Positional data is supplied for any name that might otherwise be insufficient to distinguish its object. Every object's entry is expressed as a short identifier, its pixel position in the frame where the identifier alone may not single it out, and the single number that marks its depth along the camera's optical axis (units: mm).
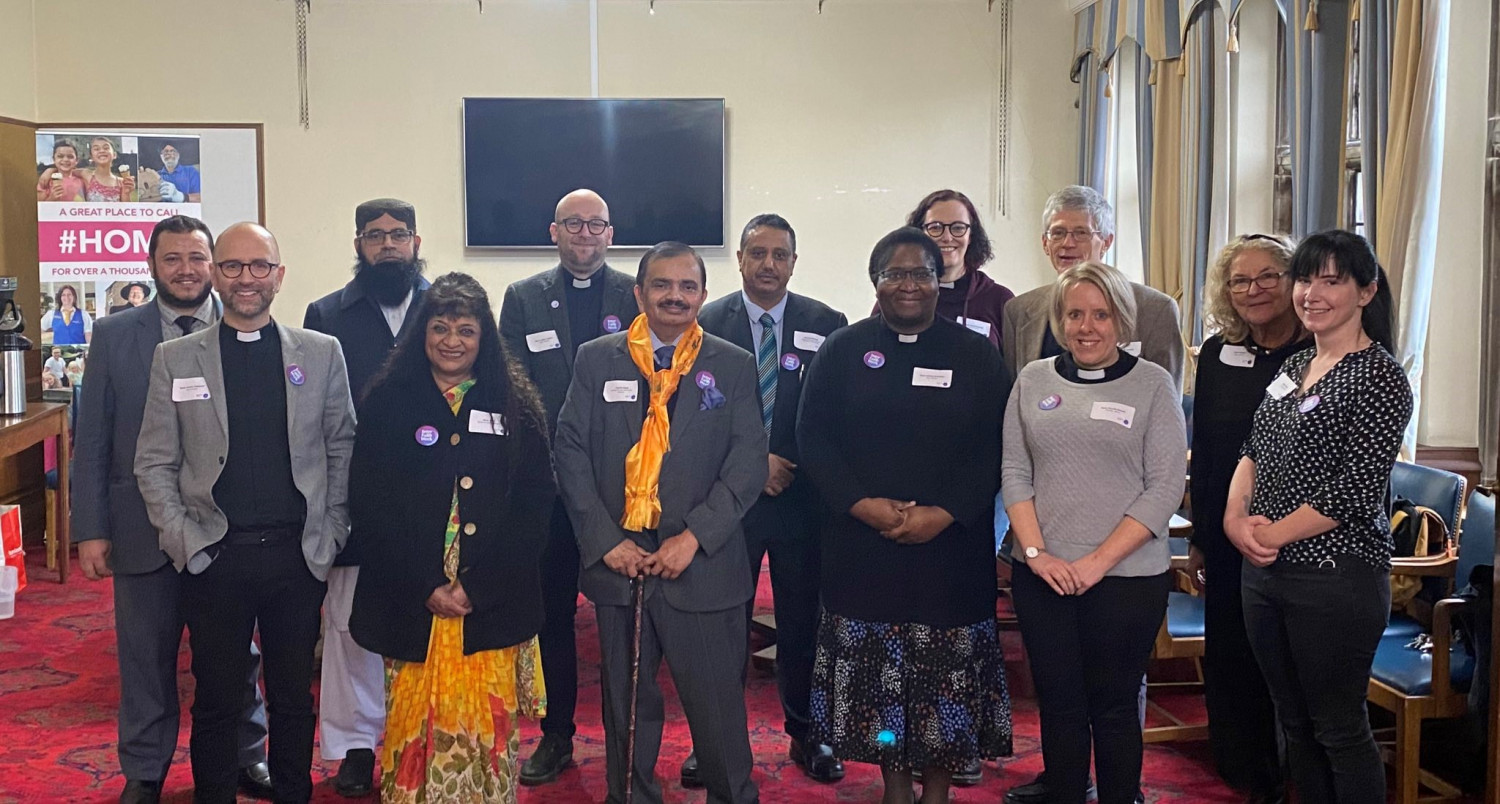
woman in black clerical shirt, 3031
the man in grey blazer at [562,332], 3682
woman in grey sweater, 2867
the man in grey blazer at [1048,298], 3457
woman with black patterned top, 2701
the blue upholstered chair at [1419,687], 3096
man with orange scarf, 3047
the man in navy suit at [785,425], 3586
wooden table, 5562
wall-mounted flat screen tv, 7457
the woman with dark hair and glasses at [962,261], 3697
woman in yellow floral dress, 2924
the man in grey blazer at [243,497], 2984
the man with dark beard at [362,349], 3600
